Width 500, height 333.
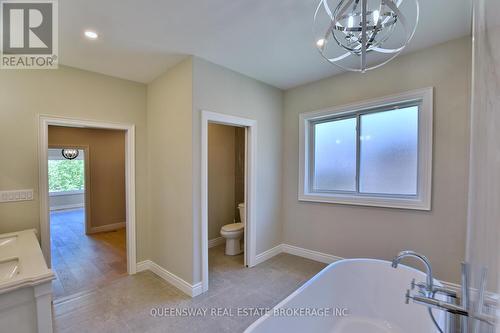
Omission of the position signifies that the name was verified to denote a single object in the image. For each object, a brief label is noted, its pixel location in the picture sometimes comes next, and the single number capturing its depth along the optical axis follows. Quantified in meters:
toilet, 3.48
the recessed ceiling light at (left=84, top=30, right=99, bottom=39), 1.97
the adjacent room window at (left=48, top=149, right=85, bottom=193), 7.86
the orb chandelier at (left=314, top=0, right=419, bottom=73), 1.26
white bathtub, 1.67
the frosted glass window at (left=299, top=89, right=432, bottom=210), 2.40
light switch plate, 2.16
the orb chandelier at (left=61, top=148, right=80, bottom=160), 7.54
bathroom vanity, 1.15
